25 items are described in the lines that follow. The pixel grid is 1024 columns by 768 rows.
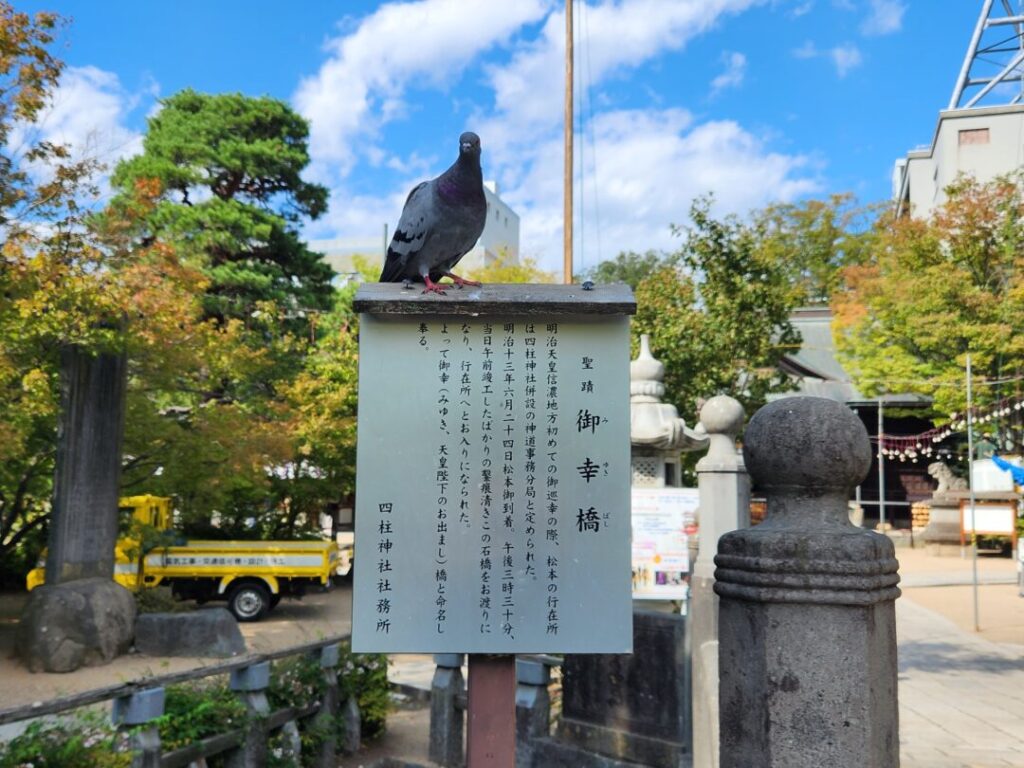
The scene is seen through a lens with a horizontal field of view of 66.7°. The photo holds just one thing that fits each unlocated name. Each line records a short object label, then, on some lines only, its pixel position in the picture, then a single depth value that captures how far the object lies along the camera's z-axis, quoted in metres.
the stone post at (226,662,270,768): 4.46
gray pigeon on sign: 2.67
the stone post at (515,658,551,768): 5.00
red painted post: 2.49
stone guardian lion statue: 22.98
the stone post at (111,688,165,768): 3.72
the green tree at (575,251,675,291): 36.18
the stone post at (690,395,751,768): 4.38
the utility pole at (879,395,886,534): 21.25
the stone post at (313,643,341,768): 5.19
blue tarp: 15.03
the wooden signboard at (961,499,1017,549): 16.16
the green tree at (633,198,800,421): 15.11
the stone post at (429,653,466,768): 5.47
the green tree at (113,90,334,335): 18.00
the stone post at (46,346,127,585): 9.27
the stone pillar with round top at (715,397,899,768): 1.73
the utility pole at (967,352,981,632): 10.92
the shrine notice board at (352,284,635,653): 2.44
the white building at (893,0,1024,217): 27.06
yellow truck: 12.29
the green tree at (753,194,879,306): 30.83
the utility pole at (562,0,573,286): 12.81
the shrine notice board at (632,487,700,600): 7.82
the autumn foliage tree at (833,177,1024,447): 18.52
